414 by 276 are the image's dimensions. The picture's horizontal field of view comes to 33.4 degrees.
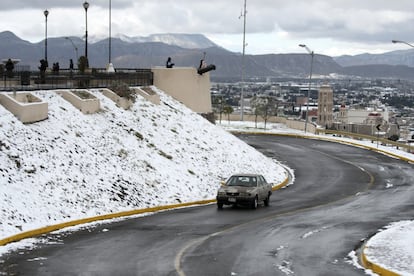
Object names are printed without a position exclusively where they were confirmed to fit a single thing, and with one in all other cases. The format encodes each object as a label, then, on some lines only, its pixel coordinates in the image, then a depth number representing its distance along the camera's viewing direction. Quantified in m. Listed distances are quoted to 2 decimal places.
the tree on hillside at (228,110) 96.75
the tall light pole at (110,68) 47.75
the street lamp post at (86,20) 43.26
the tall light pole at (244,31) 88.88
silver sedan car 28.53
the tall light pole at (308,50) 76.94
